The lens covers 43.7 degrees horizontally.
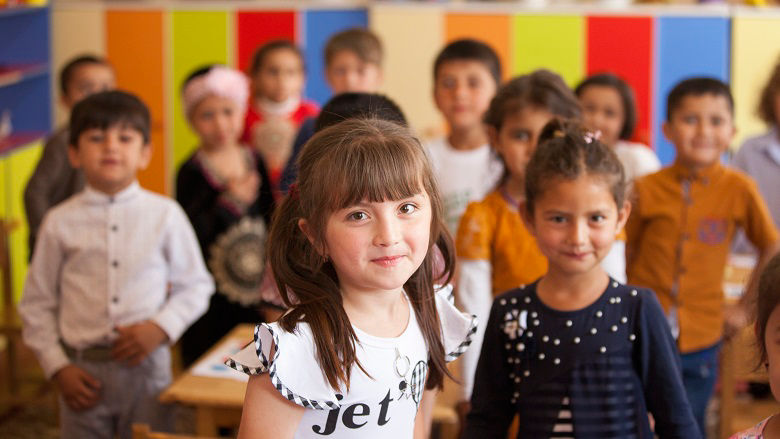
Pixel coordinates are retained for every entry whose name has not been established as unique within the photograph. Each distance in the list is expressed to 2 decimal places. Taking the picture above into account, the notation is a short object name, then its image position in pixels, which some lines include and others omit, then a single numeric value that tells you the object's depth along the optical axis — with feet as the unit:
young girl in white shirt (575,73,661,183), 10.54
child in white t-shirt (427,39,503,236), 9.22
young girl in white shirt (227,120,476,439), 4.68
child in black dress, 10.82
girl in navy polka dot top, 5.50
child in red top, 13.05
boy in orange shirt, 8.24
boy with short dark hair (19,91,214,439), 7.81
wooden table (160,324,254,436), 7.13
